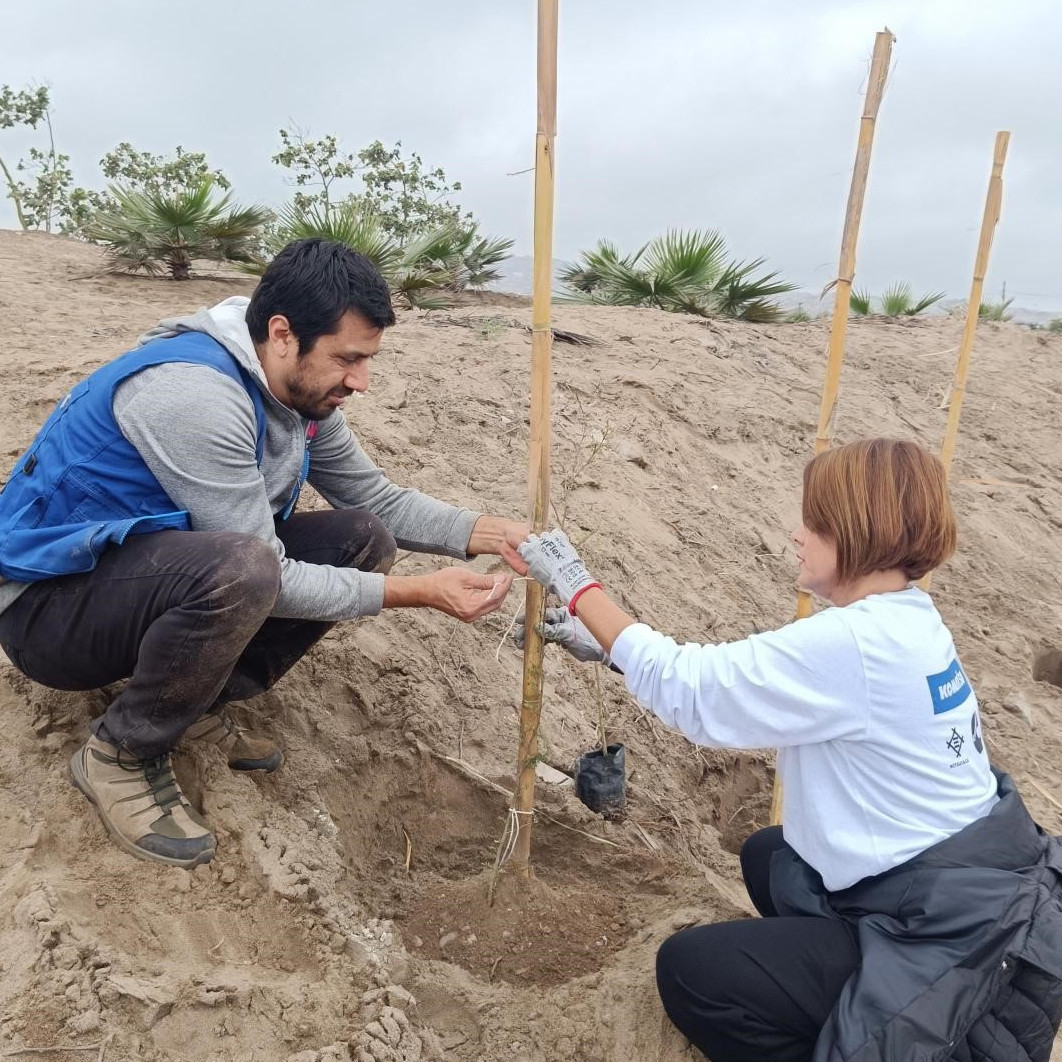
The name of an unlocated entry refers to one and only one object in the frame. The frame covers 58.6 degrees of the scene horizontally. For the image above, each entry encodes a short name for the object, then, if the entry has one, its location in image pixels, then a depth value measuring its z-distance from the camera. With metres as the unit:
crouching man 2.00
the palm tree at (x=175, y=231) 6.68
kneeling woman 1.60
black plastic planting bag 2.68
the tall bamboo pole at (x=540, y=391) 1.92
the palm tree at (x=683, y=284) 7.57
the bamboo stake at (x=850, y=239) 2.39
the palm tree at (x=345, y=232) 6.21
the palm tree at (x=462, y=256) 7.26
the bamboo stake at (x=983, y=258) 3.10
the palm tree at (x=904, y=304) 10.12
